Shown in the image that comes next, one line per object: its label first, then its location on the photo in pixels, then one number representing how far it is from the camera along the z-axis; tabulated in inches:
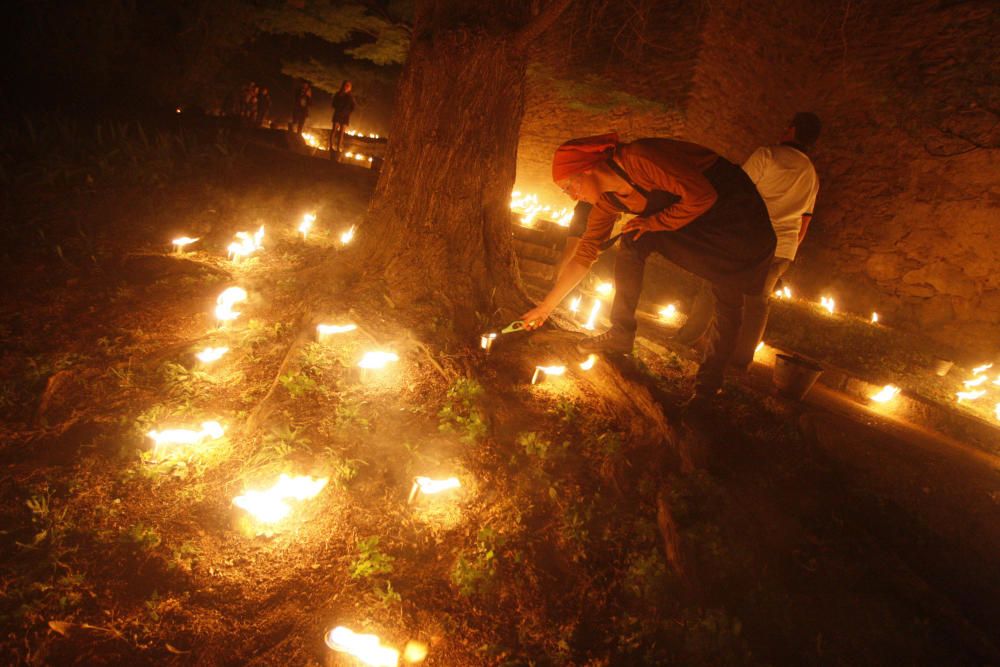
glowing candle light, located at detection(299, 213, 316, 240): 291.1
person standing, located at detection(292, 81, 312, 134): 601.5
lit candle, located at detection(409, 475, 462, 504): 118.1
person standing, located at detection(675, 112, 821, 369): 169.0
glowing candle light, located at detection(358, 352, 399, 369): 149.9
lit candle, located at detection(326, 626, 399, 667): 86.8
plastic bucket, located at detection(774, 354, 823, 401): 183.0
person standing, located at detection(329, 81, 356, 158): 524.3
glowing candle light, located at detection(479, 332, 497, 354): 167.9
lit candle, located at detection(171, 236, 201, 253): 222.9
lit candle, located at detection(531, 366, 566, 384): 164.7
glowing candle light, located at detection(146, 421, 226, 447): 121.7
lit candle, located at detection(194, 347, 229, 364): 152.2
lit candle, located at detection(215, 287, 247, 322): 175.2
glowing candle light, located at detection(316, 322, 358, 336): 162.7
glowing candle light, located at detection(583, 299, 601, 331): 234.8
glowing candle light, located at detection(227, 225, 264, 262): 242.2
